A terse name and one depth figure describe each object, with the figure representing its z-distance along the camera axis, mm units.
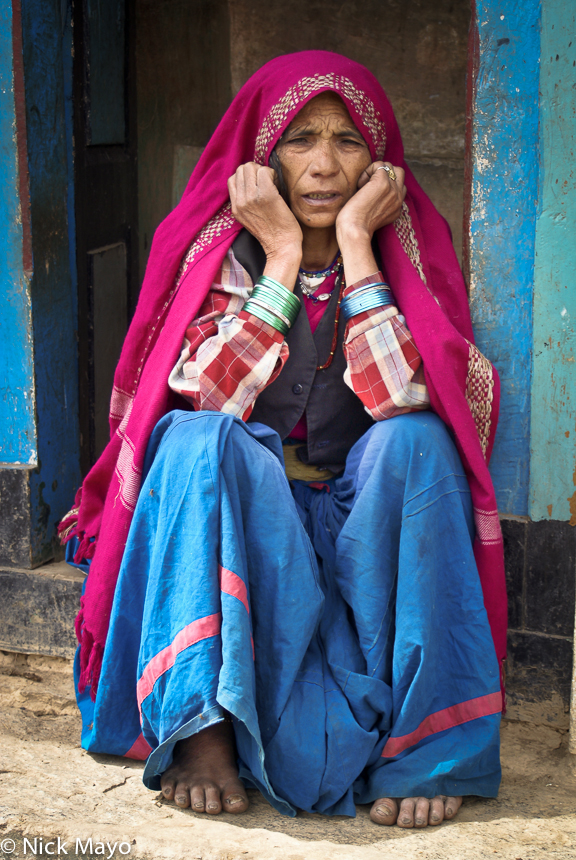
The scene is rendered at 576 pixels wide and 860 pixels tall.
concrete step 2900
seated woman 2076
